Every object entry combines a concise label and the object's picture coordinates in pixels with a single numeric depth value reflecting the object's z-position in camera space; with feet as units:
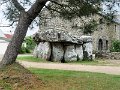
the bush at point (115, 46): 60.12
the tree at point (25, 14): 19.72
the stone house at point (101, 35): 50.14
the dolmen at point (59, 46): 40.29
